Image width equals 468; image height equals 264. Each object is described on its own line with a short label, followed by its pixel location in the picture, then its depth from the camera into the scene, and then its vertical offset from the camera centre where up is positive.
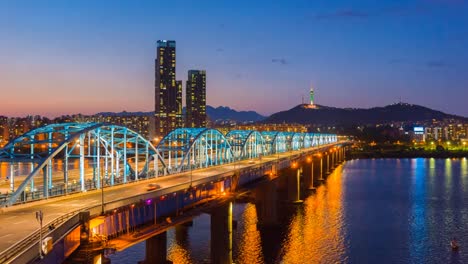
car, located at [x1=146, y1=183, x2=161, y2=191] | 45.03 -4.62
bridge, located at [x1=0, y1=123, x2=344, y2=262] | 26.20 -4.59
